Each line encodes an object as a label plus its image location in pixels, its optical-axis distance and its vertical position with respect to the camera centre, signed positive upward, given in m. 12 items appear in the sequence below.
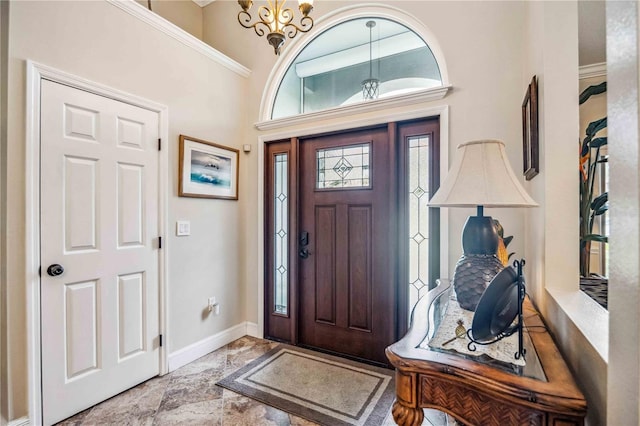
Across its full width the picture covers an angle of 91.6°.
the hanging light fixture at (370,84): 2.68 +1.12
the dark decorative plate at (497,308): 0.96 -0.30
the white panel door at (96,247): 1.85 -0.23
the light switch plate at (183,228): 2.58 -0.13
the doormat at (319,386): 1.97 -1.26
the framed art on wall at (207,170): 2.62 +0.39
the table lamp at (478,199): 1.18 +0.05
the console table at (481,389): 0.77 -0.48
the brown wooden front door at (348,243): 2.58 -0.27
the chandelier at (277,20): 1.70 +1.13
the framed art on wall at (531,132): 1.48 +0.41
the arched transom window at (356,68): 2.55 +1.29
